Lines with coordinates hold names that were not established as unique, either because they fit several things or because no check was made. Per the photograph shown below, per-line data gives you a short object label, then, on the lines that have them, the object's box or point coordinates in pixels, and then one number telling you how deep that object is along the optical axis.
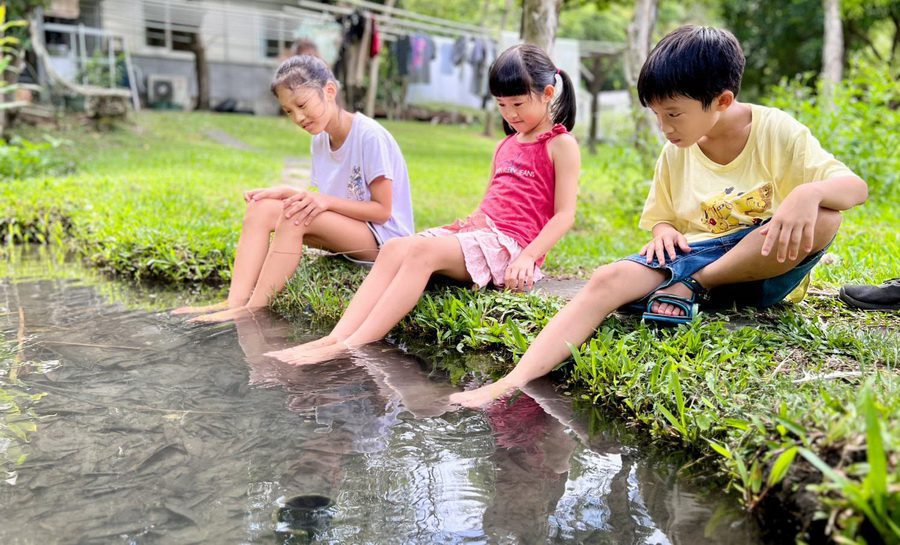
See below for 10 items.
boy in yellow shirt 2.23
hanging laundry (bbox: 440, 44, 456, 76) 17.92
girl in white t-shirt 3.36
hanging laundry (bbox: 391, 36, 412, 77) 16.53
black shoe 2.65
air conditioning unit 16.59
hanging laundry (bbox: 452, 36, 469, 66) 16.97
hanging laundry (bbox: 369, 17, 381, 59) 14.19
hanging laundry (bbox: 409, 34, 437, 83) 16.67
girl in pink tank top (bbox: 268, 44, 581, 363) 2.90
